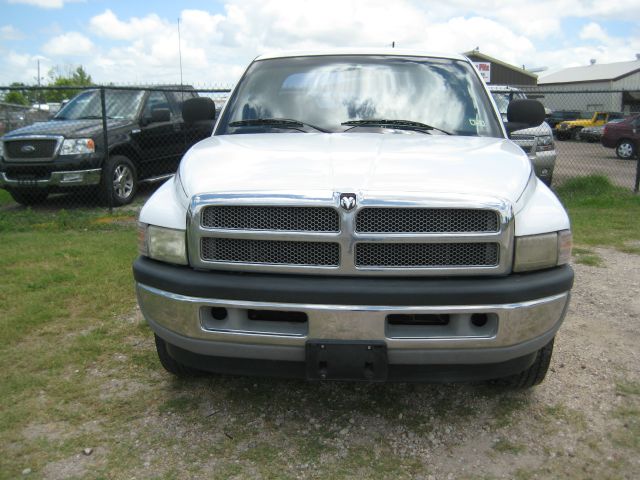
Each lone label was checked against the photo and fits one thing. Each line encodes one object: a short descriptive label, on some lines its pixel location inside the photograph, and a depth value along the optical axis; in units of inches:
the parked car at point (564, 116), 1291.8
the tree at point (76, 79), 2332.7
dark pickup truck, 339.6
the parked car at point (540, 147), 381.1
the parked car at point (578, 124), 1160.8
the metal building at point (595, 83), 1427.2
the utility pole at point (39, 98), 487.8
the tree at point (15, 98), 1015.7
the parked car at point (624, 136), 717.9
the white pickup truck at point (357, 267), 98.8
